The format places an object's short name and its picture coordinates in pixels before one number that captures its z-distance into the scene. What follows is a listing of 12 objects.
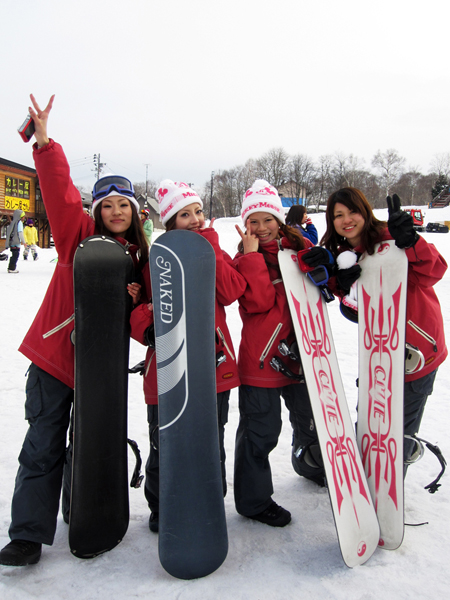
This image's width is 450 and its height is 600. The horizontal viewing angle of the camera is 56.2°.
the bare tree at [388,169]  55.94
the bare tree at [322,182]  54.52
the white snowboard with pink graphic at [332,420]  1.79
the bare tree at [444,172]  62.36
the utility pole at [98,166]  40.22
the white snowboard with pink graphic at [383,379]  1.93
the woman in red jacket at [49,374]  1.81
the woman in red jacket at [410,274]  2.00
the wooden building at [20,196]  23.45
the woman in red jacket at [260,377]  2.07
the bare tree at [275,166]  52.84
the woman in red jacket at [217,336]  1.93
